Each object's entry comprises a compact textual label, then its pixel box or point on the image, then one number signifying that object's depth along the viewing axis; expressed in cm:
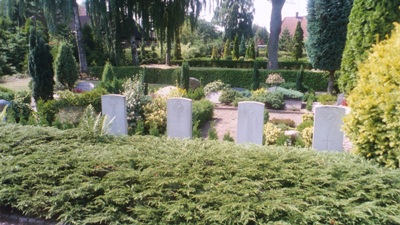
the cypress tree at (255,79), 1557
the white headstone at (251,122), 519
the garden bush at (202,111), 823
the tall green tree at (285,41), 3661
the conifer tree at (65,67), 1447
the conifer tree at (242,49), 3775
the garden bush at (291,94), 1196
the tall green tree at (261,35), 4812
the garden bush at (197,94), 1149
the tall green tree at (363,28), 620
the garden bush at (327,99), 1218
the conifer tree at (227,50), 3428
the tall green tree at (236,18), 4072
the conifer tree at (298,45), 3088
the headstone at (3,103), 851
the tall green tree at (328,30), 1346
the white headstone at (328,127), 469
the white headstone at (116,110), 606
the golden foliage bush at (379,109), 314
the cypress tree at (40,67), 861
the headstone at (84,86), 1545
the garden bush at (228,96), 1235
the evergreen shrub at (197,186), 239
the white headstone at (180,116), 561
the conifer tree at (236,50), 3294
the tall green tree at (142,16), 1967
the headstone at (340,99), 1102
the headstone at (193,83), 1557
